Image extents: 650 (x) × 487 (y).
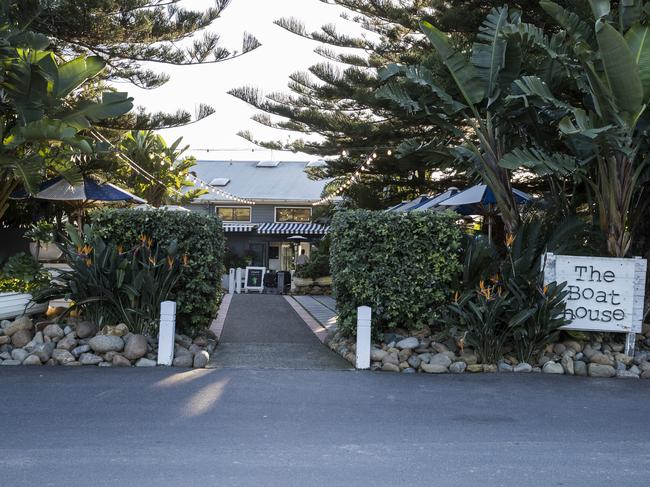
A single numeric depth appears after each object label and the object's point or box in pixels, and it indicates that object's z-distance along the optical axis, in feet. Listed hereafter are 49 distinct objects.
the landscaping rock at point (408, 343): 29.43
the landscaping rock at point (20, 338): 28.50
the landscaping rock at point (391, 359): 28.55
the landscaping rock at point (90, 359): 27.53
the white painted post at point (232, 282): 77.62
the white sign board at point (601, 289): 29.96
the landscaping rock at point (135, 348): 27.76
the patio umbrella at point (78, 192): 43.78
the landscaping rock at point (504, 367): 28.53
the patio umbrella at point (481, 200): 42.78
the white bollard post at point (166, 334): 27.76
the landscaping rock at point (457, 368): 28.19
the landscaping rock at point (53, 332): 28.58
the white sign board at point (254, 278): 80.33
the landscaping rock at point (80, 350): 27.89
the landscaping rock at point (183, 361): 27.81
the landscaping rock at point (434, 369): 28.22
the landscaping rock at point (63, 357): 27.63
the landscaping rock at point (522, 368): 28.53
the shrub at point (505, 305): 28.63
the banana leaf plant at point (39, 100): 33.12
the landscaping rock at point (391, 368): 28.37
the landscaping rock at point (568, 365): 28.60
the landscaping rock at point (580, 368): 28.66
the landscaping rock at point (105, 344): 27.71
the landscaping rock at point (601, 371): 28.53
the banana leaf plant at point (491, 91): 34.04
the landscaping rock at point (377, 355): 28.89
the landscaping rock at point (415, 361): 28.53
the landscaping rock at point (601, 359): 29.17
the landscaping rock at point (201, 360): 27.86
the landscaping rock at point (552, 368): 28.53
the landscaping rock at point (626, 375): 28.66
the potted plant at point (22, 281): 30.48
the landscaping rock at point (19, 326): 28.81
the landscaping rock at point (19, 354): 27.68
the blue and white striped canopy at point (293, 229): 99.76
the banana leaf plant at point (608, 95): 27.99
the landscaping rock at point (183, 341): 29.97
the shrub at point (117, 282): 29.01
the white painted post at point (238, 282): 78.95
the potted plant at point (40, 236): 37.32
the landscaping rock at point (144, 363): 27.68
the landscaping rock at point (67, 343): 28.04
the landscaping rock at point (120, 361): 27.48
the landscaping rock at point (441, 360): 28.32
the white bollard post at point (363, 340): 28.45
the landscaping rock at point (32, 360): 27.45
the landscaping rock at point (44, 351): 27.55
